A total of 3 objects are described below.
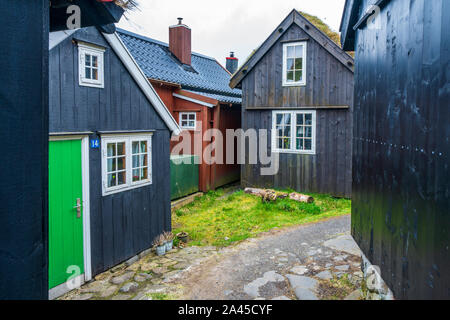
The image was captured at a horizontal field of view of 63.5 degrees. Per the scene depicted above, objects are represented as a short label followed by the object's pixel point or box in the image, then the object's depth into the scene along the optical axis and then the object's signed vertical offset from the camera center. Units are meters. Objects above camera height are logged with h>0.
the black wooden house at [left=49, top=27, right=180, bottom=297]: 5.93 -0.30
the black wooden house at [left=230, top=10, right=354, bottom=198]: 12.18 +1.22
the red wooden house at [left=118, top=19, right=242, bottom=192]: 14.06 +1.89
